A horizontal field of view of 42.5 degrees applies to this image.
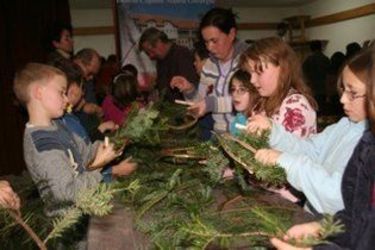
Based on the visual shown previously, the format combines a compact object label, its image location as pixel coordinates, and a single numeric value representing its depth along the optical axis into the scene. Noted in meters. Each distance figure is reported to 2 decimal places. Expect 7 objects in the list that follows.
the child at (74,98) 2.58
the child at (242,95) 2.69
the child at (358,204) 1.05
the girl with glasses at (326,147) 1.47
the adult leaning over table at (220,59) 3.12
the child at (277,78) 2.21
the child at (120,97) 4.18
